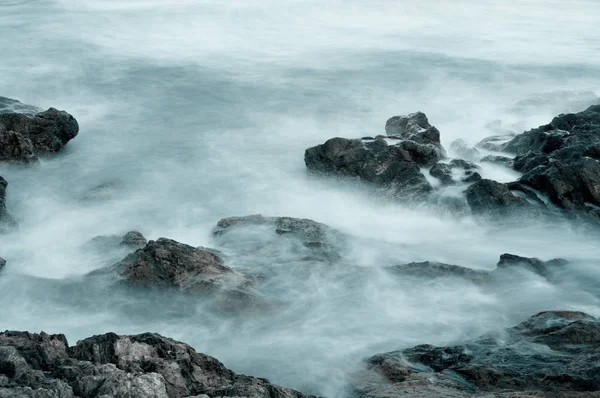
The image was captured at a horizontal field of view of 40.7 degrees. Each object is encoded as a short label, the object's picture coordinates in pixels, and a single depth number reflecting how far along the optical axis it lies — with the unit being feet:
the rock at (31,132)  48.91
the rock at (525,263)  35.68
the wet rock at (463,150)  51.90
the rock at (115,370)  19.43
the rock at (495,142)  53.10
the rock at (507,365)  24.32
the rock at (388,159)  45.06
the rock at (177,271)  32.81
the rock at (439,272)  35.00
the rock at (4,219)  40.68
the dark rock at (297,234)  37.42
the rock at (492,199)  42.11
